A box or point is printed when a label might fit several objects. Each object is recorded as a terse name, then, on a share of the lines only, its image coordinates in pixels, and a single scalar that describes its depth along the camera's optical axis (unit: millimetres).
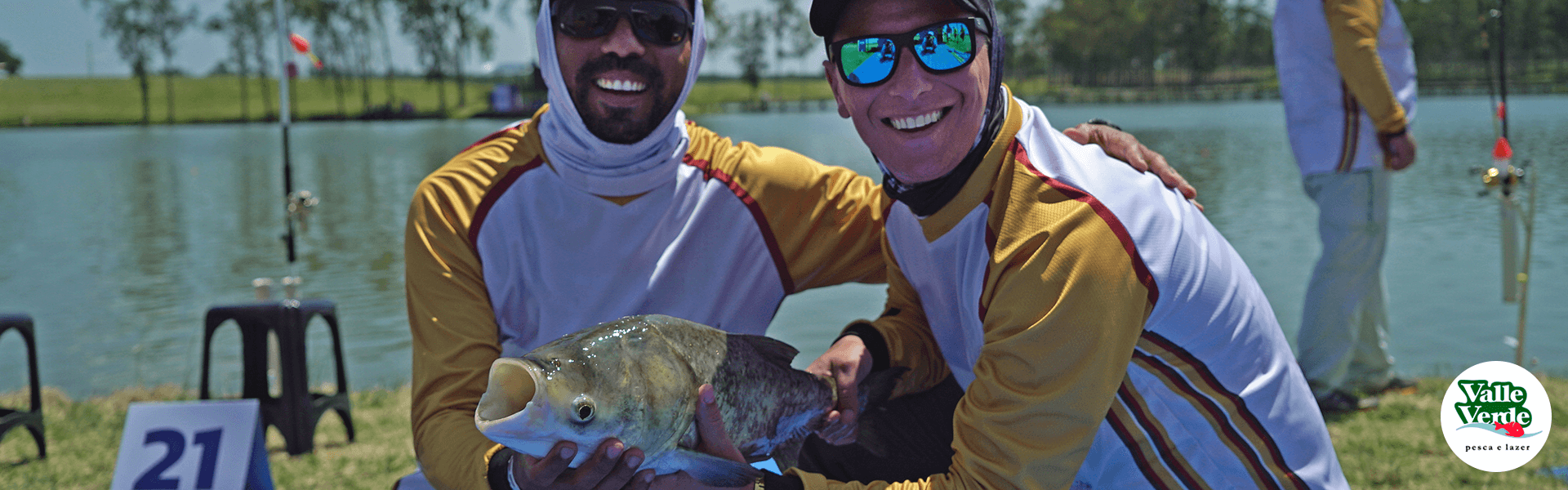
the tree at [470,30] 77688
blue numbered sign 3572
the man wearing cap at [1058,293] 1847
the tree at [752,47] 109138
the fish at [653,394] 1627
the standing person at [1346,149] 4871
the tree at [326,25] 75000
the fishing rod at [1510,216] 4891
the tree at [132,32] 83125
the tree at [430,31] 83062
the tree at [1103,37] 109688
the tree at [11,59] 90750
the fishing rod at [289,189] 5312
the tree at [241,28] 88819
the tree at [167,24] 84688
